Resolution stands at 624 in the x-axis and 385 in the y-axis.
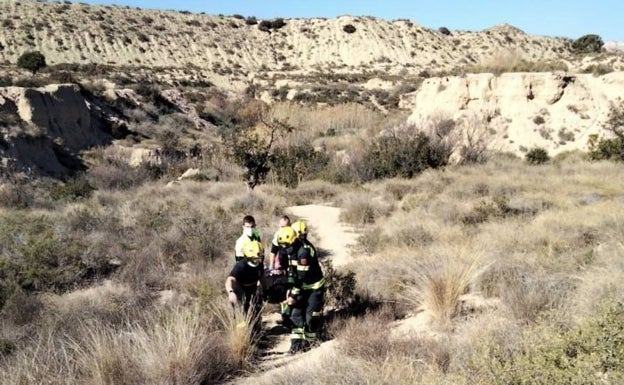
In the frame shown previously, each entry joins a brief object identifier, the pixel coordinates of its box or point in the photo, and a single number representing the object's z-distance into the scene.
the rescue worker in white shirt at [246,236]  6.73
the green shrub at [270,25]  66.06
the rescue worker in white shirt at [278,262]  6.75
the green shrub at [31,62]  35.12
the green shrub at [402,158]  20.09
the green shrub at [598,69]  24.81
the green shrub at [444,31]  69.94
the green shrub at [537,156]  21.50
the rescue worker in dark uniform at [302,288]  6.27
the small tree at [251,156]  18.30
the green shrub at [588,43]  59.88
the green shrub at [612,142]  19.72
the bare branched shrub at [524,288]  5.86
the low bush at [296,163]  20.83
